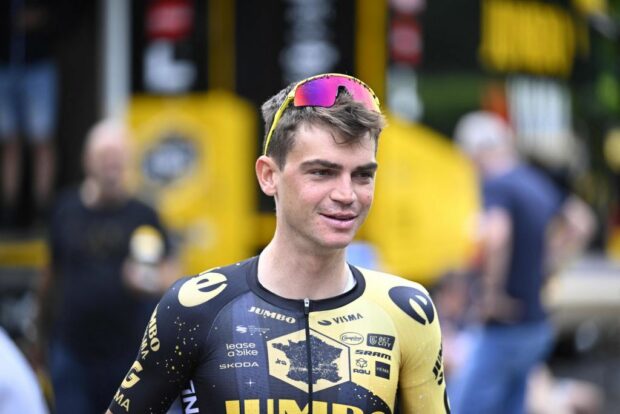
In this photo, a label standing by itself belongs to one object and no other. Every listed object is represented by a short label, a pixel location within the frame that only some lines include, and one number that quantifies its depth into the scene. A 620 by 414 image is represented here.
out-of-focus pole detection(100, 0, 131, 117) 18.41
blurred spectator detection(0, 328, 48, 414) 6.73
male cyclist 6.14
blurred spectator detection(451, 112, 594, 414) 14.70
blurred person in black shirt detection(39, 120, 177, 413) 13.11
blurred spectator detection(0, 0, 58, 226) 19.45
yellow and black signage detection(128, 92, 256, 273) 18.02
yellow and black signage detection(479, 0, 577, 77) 21.19
